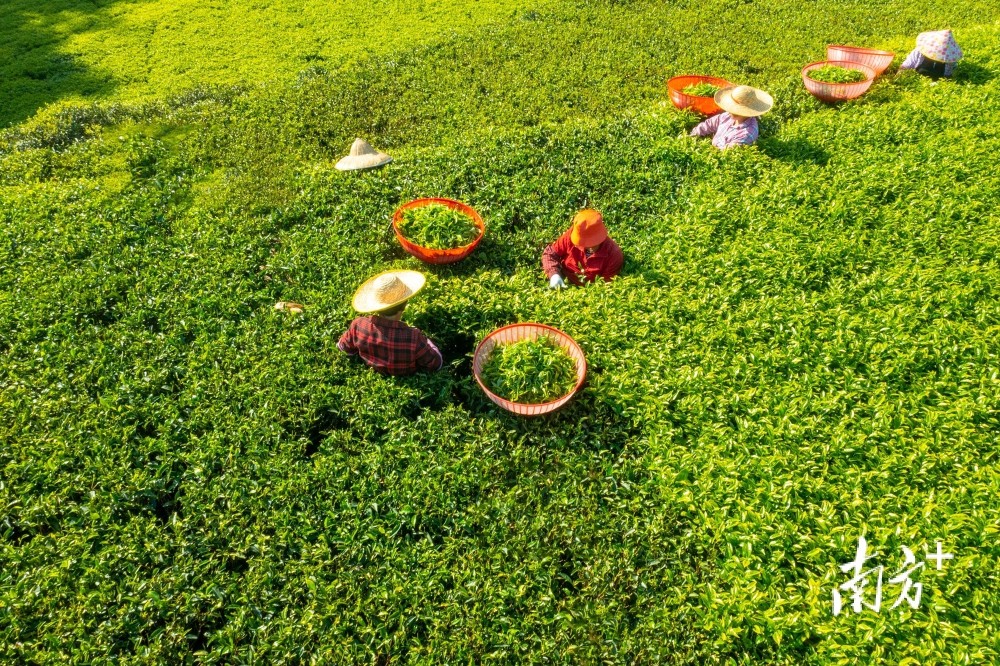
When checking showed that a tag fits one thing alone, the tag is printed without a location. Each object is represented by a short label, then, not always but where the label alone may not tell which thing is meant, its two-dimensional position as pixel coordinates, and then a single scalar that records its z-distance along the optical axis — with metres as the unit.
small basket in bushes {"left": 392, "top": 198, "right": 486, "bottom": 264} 6.77
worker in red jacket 6.37
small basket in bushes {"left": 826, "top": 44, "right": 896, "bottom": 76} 9.95
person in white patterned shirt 8.20
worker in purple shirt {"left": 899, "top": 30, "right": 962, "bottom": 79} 9.70
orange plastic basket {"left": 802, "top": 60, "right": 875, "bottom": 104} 9.41
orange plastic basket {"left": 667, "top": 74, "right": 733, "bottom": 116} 9.12
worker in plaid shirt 5.34
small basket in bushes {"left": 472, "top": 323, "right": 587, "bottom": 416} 5.17
